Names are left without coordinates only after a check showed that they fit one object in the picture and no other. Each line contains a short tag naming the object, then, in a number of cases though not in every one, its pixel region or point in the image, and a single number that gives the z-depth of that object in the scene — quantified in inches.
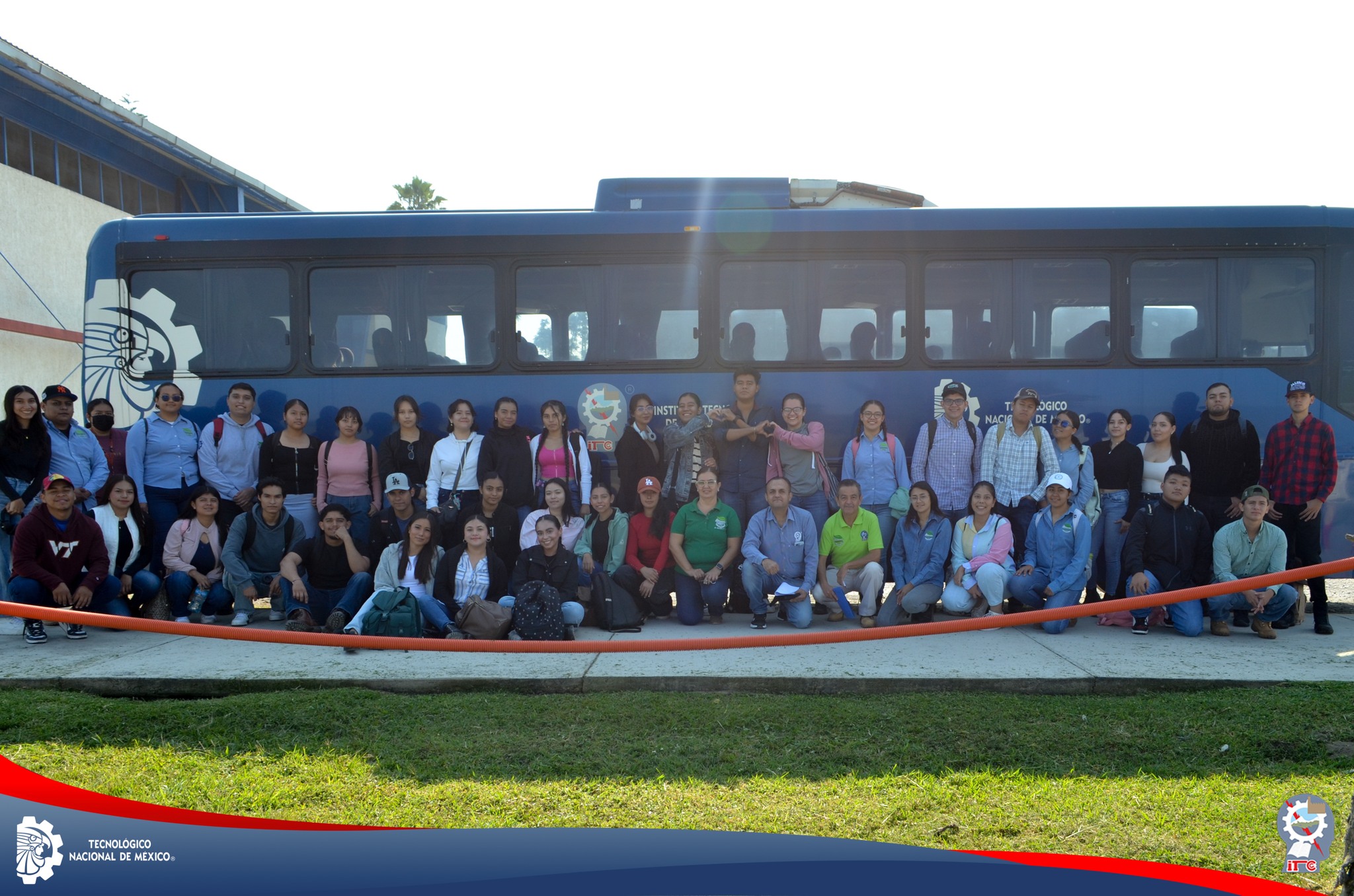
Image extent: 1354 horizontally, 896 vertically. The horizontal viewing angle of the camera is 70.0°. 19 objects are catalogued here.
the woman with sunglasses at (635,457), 324.5
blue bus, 327.0
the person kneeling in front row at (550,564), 299.0
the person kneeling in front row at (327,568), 311.1
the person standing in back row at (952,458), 321.4
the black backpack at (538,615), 279.9
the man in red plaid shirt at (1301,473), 306.2
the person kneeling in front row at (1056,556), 303.6
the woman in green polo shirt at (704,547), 316.8
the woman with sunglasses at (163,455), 324.5
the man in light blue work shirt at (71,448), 313.3
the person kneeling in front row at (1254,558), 293.9
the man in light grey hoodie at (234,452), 328.2
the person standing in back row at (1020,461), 313.7
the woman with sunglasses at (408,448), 322.7
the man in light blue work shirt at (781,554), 312.2
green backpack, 281.1
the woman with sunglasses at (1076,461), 312.8
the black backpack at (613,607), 307.1
